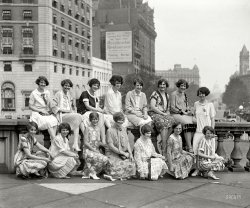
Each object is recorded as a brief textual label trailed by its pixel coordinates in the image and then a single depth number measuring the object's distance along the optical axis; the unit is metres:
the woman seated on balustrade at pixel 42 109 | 6.78
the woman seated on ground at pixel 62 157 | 6.48
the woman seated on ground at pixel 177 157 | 6.68
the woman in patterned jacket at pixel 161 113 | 7.27
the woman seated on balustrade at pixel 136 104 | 7.42
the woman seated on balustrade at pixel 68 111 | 7.01
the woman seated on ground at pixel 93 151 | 6.62
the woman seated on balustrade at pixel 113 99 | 7.49
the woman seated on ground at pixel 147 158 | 6.55
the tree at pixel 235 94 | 107.44
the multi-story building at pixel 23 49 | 52.22
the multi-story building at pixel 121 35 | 91.50
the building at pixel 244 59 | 181.50
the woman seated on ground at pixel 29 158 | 6.27
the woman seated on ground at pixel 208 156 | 6.74
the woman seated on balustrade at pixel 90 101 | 7.34
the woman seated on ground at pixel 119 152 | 6.57
